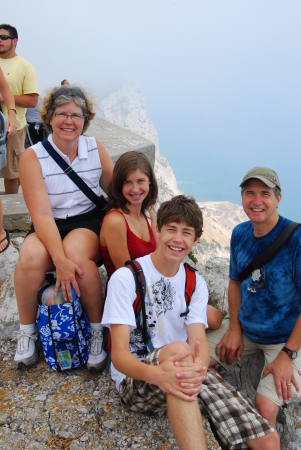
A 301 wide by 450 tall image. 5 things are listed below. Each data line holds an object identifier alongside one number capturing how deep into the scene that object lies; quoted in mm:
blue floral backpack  2748
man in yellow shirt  4941
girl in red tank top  2982
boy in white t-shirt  2062
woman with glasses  2797
